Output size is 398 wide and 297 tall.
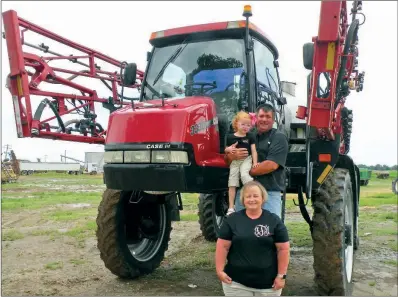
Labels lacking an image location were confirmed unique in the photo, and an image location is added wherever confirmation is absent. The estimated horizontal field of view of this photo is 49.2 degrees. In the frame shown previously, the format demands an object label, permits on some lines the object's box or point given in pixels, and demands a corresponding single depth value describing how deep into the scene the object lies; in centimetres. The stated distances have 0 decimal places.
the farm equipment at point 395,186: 1883
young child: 381
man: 365
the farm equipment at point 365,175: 2881
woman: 293
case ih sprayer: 405
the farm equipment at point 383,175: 4244
